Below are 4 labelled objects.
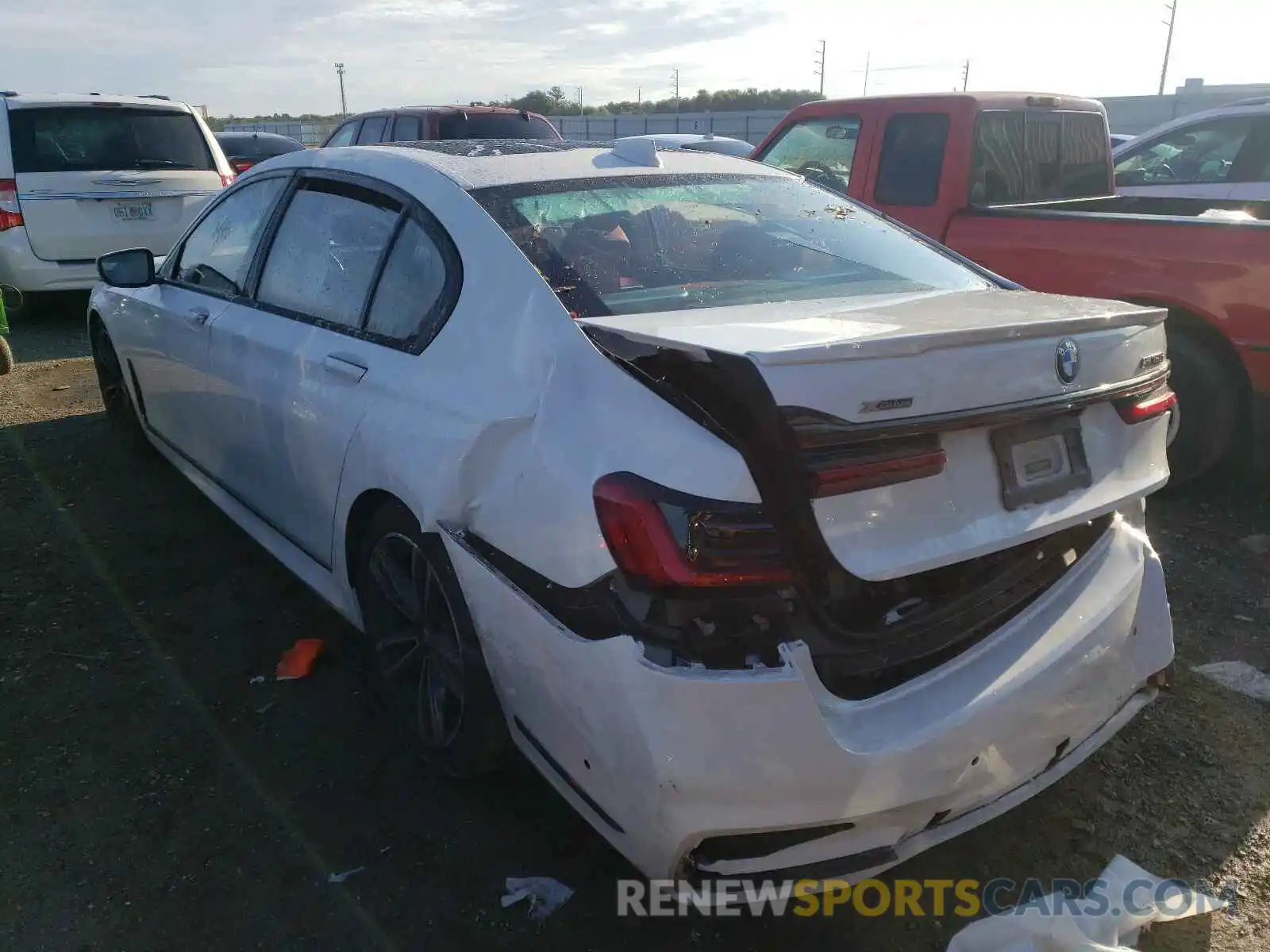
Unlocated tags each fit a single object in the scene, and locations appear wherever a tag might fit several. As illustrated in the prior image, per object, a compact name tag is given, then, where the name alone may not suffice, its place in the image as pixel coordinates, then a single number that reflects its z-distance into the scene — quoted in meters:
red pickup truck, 4.46
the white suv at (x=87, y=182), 8.53
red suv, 11.21
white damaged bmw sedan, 1.90
